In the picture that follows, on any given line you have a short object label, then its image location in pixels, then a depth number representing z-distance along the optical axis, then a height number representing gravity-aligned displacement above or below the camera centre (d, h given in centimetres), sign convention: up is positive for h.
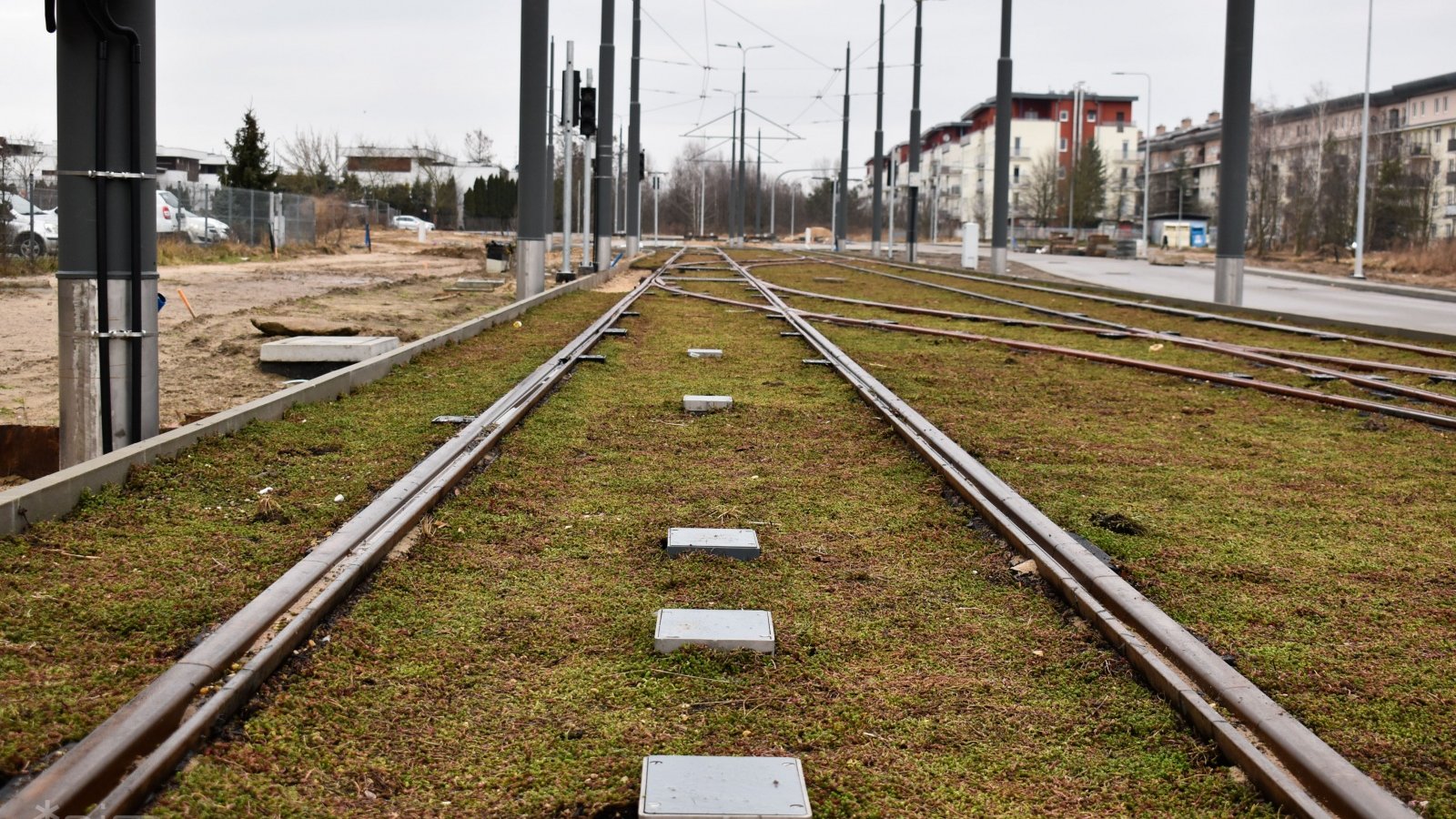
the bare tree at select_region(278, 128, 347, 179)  9012 +746
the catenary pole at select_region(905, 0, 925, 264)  4566 +400
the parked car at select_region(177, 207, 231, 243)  3969 +124
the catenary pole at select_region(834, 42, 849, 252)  5894 +346
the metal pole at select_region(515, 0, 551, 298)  2127 +164
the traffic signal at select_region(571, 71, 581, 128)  2985 +391
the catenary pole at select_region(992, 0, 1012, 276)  3388 +325
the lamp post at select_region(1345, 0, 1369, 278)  4315 +409
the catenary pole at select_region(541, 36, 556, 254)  4548 +583
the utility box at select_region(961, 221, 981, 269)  3938 +117
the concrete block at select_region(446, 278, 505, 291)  2756 -15
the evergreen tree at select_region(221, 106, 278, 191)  6012 +492
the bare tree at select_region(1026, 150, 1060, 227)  9956 +713
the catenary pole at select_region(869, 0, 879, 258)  5247 +448
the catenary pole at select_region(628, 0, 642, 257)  4334 +349
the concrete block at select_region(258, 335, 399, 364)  1207 -66
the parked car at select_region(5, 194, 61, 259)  2603 +72
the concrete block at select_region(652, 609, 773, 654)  414 -106
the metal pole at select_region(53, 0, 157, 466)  695 +23
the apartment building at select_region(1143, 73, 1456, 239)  7556 +968
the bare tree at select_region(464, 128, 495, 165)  11080 +1034
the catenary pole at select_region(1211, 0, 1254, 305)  2120 +215
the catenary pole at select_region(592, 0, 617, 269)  3128 +349
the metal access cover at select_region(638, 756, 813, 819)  301 -113
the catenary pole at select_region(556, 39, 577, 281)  2872 +298
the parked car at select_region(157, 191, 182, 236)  3628 +147
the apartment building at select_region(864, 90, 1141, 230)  12475 +1351
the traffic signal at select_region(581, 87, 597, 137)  2866 +347
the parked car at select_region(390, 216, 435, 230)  7962 +303
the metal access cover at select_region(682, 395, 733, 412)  920 -80
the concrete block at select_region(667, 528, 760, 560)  527 -99
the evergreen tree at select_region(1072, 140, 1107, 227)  10100 +764
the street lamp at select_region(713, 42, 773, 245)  6249 +684
